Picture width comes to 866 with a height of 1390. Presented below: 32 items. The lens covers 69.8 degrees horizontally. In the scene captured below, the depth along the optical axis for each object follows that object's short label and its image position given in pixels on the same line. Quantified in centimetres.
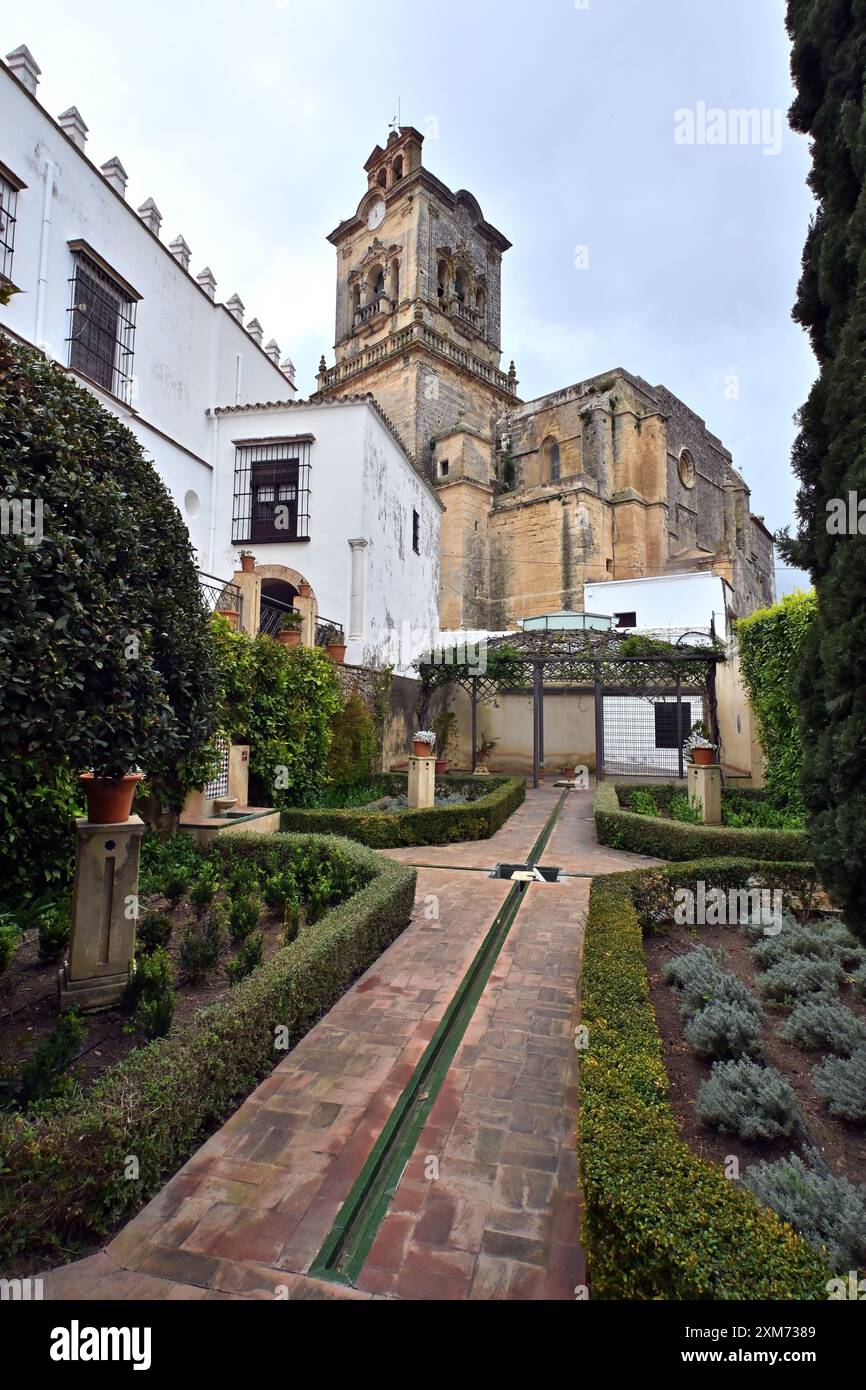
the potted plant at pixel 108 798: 355
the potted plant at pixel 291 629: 975
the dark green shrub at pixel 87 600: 250
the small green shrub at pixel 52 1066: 251
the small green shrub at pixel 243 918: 443
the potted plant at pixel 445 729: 1688
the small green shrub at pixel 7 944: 359
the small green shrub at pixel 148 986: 325
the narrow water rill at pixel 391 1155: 210
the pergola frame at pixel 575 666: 1370
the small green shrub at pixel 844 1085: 261
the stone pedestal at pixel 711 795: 850
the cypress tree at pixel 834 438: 242
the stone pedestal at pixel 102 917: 349
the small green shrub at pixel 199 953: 385
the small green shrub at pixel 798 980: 379
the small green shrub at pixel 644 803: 992
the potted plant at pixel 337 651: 1118
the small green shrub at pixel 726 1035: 308
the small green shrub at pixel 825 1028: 312
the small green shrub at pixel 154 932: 418
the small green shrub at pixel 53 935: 401
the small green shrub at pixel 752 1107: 249
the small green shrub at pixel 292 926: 432
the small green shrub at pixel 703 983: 356
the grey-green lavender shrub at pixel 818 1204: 186
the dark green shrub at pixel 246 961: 364
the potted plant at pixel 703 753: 877
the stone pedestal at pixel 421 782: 929
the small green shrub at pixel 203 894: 502
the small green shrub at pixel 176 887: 502
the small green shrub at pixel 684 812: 891
